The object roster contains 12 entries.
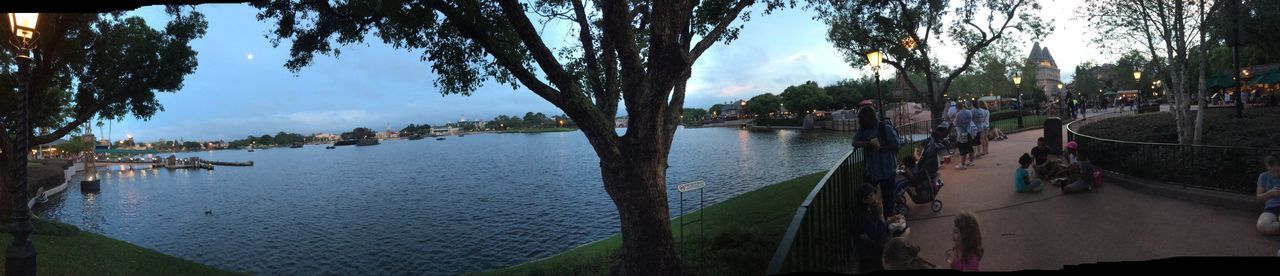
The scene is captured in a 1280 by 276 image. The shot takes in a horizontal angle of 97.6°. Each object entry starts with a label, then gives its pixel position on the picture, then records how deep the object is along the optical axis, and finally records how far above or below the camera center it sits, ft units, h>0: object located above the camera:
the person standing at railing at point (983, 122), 50.52 -0.77
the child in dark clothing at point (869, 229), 18.28 -3.70
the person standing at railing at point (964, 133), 46.01 -1.55
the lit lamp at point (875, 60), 46.13 +4.87
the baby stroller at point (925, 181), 28.75 -3.35
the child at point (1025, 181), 32.30 -4.03
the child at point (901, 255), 12.63 -3.17
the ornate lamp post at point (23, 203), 25.38 -2.19
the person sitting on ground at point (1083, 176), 31.37 -3.87
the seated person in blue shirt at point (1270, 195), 20.88 -3.59
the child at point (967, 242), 13.69 -3.15
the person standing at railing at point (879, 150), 23.31 -1.36
